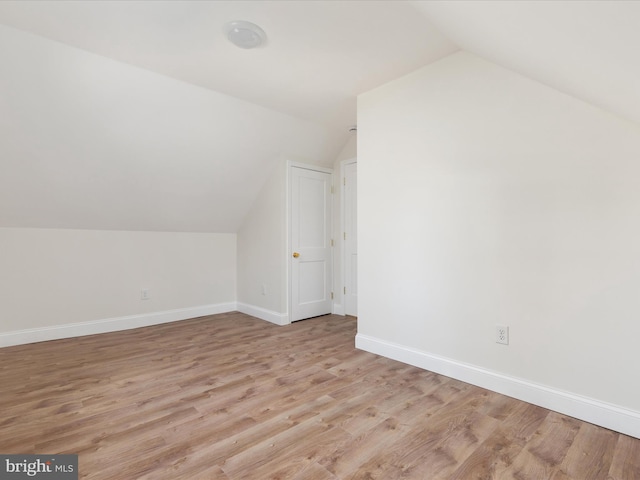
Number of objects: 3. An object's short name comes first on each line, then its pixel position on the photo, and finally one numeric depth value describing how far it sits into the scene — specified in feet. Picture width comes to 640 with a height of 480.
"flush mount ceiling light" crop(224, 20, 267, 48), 6.72
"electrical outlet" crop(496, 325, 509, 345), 7.17
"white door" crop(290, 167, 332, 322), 13.34
